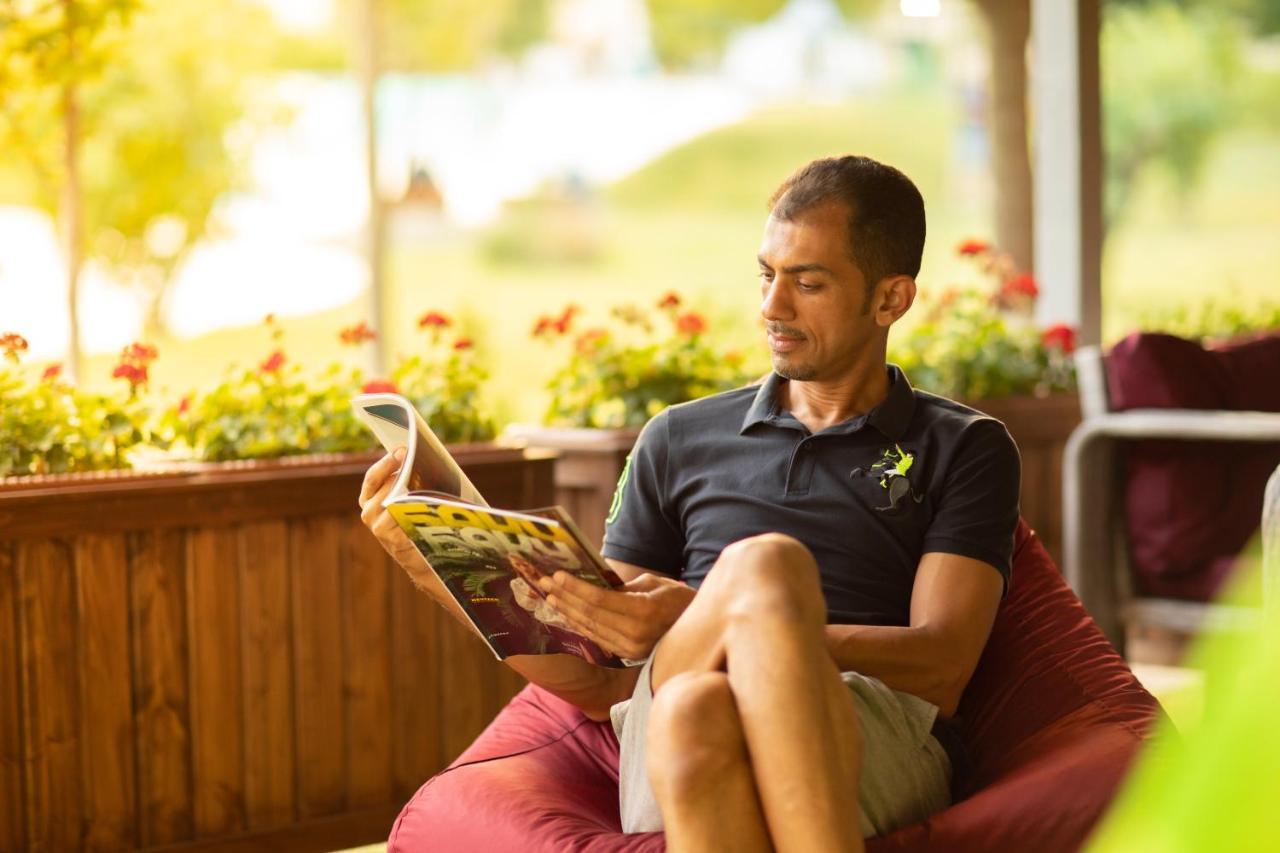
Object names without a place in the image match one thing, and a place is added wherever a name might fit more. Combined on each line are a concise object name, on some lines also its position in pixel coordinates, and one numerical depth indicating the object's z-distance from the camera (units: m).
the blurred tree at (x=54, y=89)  7.87
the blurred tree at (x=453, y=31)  29.59
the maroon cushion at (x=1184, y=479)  6.82
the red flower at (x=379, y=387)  6.00
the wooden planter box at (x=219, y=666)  5.07
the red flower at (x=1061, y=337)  8.55
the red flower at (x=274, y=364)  5.91
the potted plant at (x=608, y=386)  6.66
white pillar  9.29
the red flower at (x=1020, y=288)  8.62
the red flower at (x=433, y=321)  6.40
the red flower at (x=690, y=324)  7.16
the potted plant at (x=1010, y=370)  8.22
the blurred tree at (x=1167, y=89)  33.03
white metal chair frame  6.97
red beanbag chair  3.71
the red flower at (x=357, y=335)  6.34
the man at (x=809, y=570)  3.21
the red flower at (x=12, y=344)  5.40
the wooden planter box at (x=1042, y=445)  8.13
